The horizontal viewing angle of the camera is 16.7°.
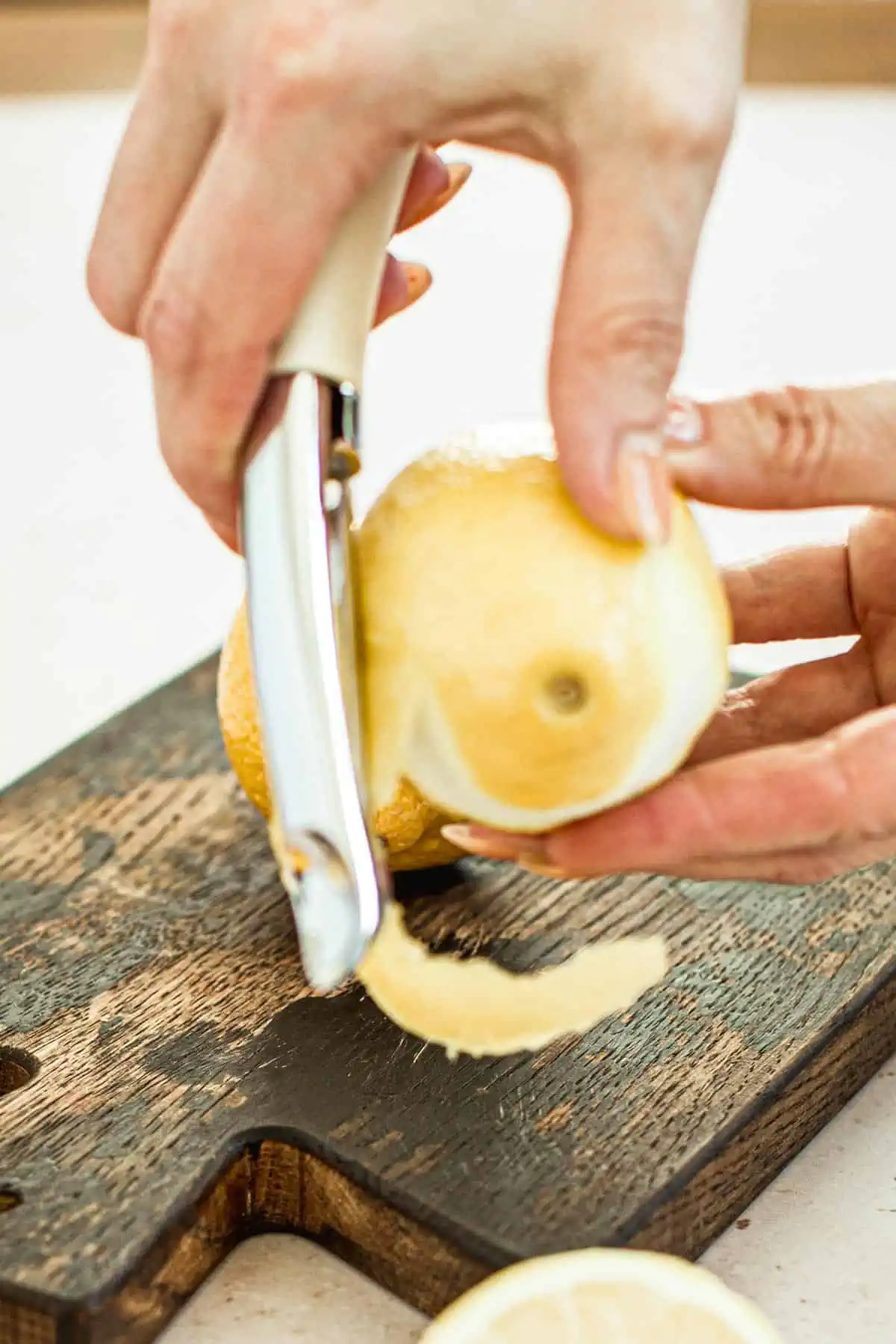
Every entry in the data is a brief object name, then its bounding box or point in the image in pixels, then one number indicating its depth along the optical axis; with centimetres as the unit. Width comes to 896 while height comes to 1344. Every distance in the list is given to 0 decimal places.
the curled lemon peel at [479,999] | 52
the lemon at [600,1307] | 49
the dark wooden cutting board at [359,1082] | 51
